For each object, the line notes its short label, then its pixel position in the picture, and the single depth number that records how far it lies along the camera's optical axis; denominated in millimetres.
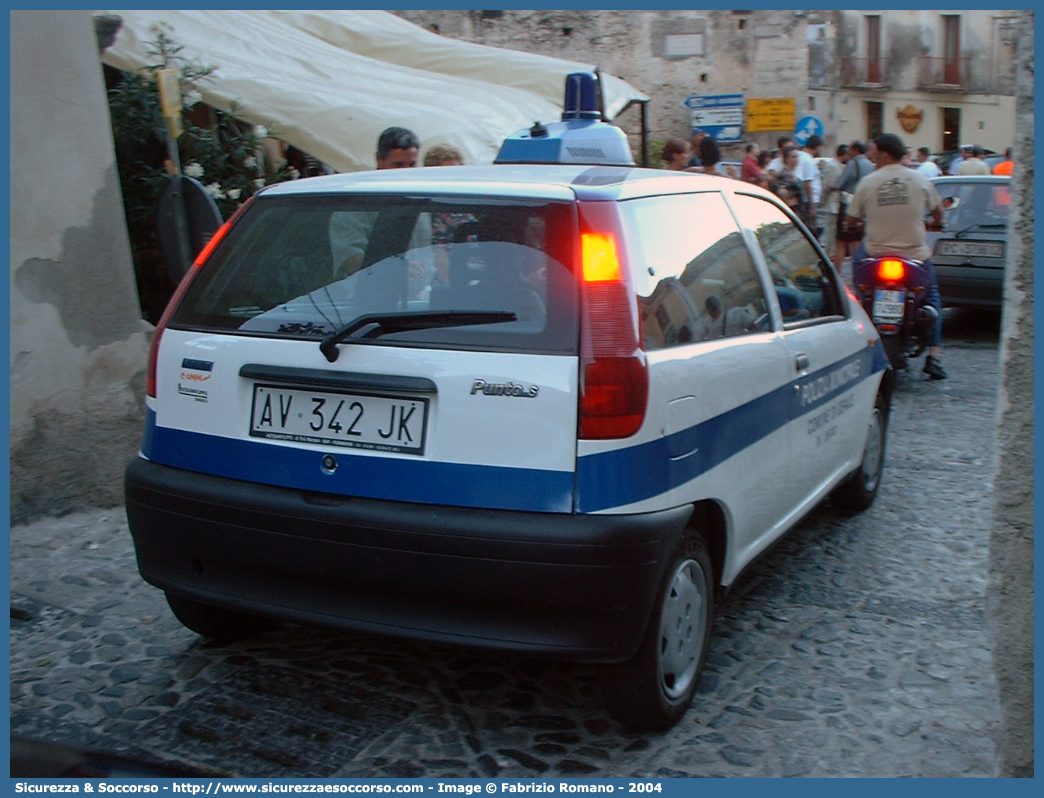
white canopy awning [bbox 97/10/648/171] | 9422
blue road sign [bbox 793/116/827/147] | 26906
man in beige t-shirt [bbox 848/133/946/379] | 8977
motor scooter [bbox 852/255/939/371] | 8789
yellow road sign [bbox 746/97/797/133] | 29938
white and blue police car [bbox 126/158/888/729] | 3059
